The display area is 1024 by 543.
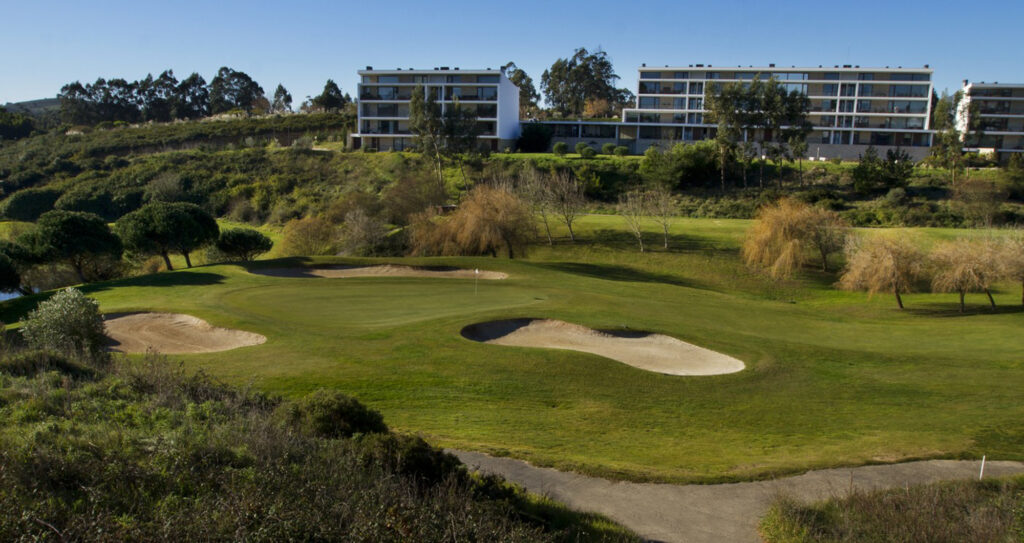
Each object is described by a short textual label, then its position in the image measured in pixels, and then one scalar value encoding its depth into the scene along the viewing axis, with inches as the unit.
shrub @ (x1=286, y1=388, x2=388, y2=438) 479.5
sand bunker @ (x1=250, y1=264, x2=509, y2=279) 1585.9
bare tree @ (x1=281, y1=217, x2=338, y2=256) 2278.5
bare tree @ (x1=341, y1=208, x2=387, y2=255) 2127.2
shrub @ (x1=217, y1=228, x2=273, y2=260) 1975.9
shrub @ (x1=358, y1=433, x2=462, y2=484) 408.5
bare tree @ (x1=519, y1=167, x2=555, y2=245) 2219.5
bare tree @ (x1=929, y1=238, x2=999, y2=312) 1286.9
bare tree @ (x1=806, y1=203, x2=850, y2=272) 1785.2
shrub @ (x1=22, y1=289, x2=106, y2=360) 841.5
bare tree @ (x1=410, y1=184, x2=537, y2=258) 1959.9
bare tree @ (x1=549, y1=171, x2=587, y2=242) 2210.9
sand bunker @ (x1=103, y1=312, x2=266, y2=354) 957.8
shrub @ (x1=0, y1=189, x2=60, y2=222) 3351.4
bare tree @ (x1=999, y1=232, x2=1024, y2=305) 1285.7
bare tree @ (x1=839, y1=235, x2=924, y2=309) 1380.4
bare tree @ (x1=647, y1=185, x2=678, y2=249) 2138.3
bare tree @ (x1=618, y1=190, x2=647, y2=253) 2134.6
